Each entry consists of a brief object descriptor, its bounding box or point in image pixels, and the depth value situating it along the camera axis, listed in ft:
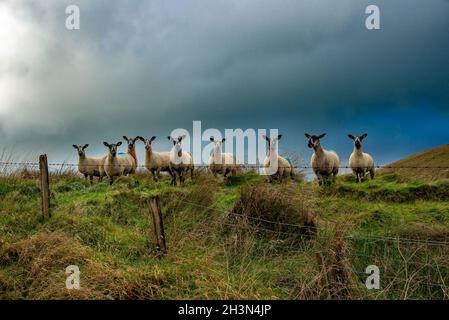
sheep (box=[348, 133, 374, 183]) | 63.05
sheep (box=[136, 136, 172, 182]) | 69.46
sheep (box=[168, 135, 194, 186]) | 68.74
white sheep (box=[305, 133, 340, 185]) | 60.03
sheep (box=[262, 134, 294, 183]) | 59.75
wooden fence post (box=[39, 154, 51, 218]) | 34.09
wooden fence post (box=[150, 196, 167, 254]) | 27.68
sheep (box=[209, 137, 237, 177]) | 67.87
